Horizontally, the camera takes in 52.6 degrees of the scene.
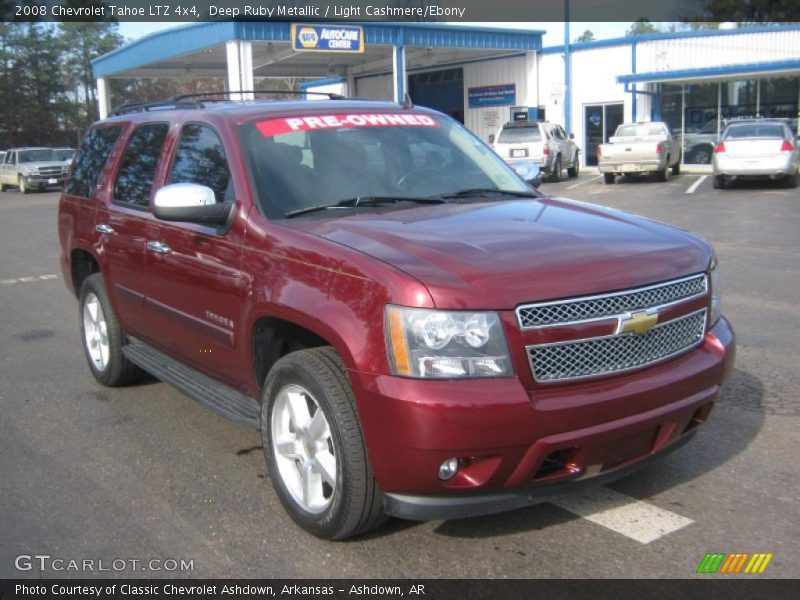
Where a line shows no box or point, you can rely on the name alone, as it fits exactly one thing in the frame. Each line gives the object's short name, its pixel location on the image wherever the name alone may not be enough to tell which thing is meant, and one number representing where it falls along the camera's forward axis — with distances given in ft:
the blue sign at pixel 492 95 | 110.52
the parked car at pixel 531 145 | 79.15
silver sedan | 61.87
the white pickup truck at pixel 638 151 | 73.51
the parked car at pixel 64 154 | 114.21
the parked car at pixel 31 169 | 109.09
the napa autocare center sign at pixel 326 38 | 86.50
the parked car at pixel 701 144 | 90.94
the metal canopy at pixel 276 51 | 86.28
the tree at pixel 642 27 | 350.25
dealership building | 88.84
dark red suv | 9.71
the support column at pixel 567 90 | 100.99
